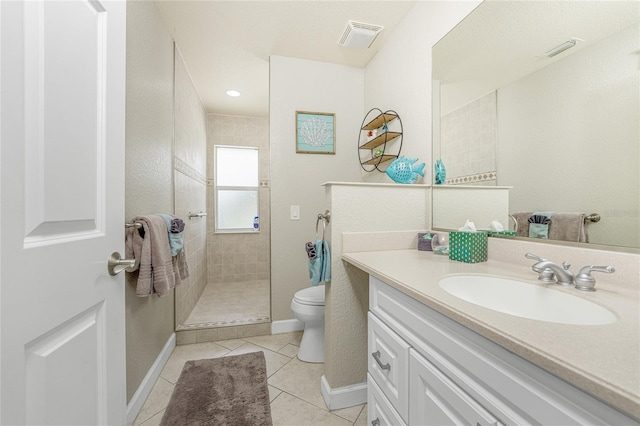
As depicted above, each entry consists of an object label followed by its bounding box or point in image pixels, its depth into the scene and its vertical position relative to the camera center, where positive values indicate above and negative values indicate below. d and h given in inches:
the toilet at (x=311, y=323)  70.1 -31.2
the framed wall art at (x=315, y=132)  88.8 +28.8
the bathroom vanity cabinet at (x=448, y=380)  16.4 -14.7
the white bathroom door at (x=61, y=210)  17.5 +0.4
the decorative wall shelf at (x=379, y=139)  75.4 +23.4
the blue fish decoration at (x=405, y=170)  62.5 +10.7
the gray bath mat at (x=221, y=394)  51.4 -41.3
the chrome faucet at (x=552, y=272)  30.1 -7.1
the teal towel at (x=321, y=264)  53.8 -10.7
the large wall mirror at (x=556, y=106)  29.7 +15.6
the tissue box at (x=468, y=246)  43.4 -5.8
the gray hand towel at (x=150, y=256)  49.0 -8.2
